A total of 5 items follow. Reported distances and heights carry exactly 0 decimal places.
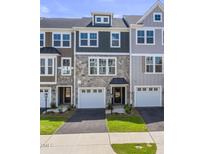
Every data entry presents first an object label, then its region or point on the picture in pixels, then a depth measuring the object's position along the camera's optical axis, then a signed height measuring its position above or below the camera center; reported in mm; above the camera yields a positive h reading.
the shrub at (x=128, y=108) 7775 -1591
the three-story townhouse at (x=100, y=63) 9146 +721
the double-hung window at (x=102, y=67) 9162 +470
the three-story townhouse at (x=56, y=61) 9034 +815
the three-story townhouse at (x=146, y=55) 9062 +1166
